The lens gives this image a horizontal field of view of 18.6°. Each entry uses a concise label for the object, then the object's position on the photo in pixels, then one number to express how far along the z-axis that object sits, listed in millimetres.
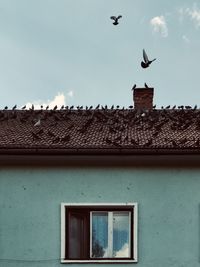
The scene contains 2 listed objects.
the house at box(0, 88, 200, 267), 11789
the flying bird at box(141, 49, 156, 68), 16281
